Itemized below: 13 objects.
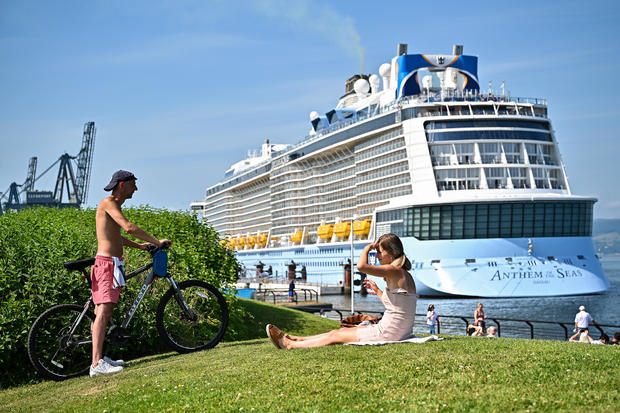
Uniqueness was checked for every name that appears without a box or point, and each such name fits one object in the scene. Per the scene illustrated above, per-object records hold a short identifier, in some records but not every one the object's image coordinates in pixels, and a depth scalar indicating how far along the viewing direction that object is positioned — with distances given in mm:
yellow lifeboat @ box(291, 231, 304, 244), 69306
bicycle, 8617
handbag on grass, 8594
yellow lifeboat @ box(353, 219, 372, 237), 55281
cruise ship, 43094
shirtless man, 8227
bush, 9609
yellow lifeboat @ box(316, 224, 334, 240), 62656
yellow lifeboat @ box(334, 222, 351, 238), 59531
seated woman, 7789
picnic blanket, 7953
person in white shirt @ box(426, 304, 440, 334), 22594
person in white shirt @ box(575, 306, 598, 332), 19500
